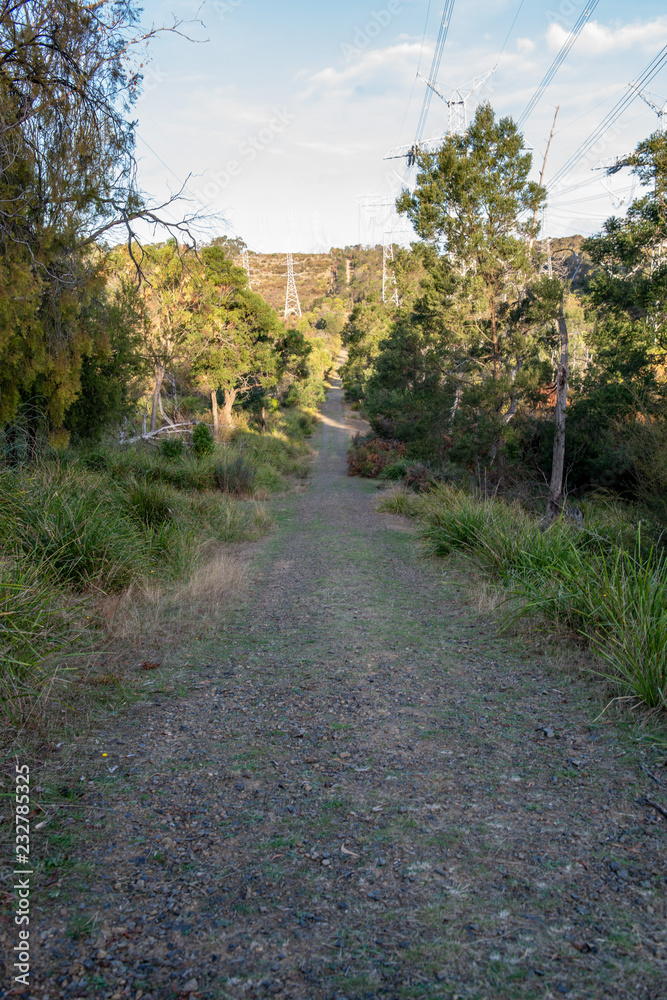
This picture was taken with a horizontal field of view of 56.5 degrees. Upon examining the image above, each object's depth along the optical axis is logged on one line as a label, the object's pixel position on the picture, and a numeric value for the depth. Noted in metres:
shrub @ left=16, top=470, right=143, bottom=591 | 5.64
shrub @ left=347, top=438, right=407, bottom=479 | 22.86
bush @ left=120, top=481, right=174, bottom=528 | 8.24
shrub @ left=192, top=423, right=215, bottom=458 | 16.39
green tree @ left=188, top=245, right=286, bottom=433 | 25.05
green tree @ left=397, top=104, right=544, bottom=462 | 15.21
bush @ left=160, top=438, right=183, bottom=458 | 14.42
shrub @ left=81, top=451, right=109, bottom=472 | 9.64
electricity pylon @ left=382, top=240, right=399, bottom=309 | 40.20
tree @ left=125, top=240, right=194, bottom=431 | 21.41
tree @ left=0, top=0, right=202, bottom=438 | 7.14
